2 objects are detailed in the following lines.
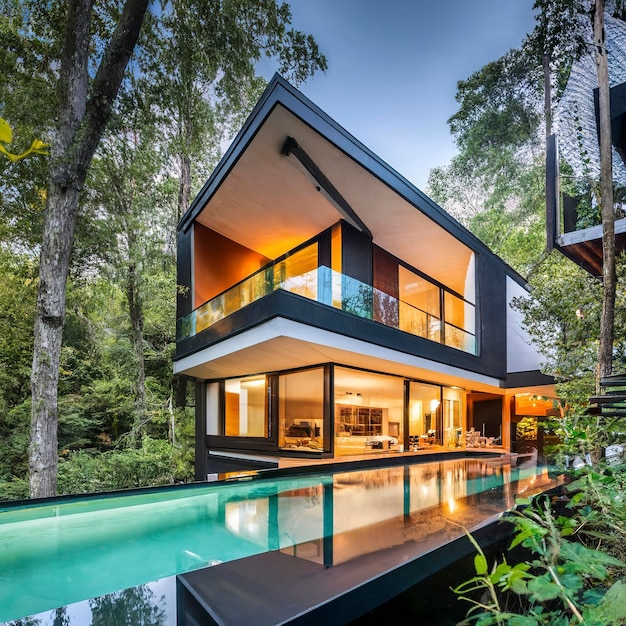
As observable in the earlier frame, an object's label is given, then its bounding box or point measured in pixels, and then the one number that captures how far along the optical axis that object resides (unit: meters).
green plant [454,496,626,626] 0.81
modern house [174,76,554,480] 7.51
